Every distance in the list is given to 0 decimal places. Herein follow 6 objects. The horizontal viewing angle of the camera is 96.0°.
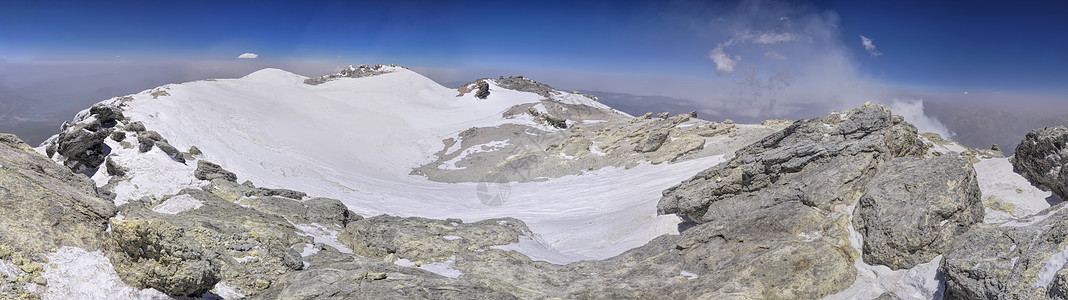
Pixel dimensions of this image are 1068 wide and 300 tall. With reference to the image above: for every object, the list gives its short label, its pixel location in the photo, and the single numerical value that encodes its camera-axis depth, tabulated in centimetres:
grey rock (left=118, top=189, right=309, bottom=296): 880
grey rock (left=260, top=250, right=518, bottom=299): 827
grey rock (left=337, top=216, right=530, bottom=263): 1395
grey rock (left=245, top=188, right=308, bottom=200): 1935
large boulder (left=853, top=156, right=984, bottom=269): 1048
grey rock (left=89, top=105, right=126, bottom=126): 2606
